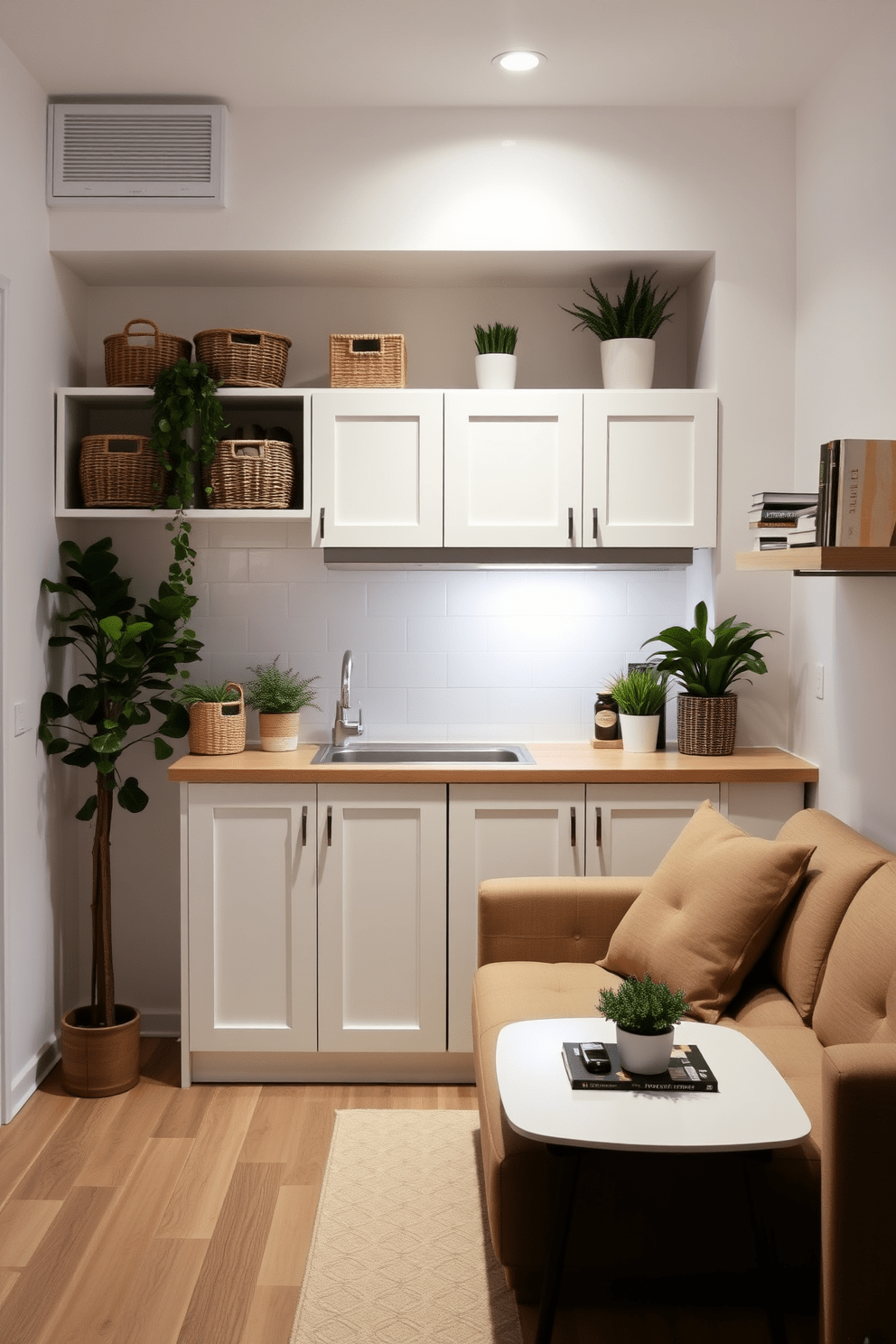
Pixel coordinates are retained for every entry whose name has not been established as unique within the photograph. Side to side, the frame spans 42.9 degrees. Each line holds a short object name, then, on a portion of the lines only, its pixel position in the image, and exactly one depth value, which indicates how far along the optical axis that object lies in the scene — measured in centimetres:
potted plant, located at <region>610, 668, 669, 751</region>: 365
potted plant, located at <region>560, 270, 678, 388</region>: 361
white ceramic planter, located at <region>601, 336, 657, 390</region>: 360
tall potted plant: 338
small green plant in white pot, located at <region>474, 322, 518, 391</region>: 360
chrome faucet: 378
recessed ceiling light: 316
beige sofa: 177
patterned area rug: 227
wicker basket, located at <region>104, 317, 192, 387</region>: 362
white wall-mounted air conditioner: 346
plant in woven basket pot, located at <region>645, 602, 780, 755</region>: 350
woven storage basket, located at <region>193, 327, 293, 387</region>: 360
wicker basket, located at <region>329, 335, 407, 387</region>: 360
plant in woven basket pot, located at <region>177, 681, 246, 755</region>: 360
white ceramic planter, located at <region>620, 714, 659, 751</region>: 365
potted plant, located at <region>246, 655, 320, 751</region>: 370
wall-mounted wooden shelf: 236
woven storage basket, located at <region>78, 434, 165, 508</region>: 361
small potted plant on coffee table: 198
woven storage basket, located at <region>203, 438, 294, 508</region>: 359
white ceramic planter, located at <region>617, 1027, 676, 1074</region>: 198
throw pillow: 255
